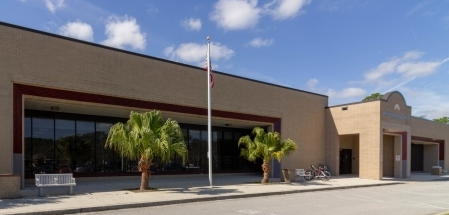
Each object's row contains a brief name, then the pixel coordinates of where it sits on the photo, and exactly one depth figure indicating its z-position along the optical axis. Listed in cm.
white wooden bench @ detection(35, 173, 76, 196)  1341
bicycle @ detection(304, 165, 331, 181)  2434
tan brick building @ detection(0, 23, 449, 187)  1511
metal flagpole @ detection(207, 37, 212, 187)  1825
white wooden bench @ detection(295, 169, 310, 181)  2255
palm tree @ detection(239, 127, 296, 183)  2077
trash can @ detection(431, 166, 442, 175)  3575
